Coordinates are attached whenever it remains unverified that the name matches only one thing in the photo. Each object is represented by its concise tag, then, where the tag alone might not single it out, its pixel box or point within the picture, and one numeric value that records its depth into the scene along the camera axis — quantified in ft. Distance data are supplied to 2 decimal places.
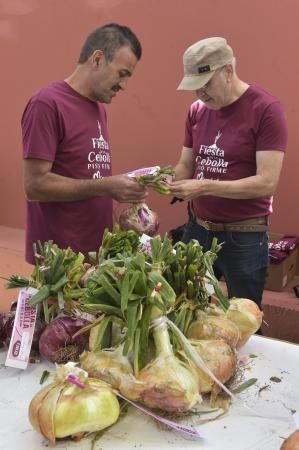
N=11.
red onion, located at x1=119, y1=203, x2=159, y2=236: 7.41
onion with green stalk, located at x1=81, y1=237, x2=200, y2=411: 4.11
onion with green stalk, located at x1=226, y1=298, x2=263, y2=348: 5.31
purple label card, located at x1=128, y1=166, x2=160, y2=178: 7.45
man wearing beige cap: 7.88
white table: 4.07
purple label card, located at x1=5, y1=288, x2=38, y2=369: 5.08
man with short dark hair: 7.46
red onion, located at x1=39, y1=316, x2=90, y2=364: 5.10
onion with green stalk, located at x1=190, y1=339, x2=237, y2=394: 4.47
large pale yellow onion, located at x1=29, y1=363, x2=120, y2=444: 3.87
